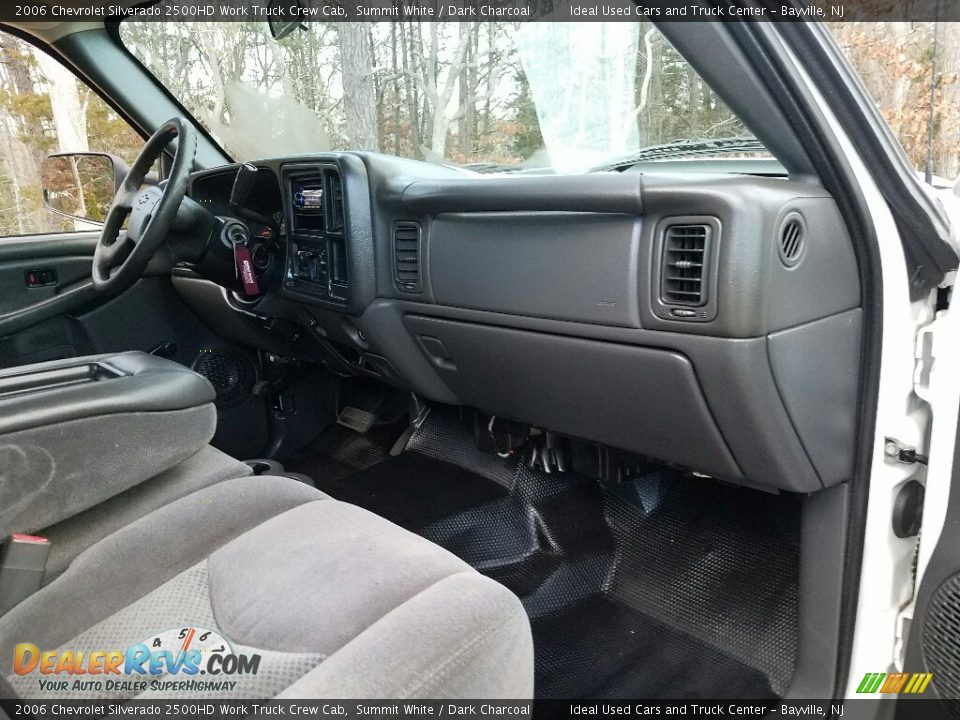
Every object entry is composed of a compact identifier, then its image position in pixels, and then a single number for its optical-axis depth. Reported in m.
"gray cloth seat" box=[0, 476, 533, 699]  0.84
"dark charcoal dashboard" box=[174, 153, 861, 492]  1.13
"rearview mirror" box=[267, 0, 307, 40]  2.02
